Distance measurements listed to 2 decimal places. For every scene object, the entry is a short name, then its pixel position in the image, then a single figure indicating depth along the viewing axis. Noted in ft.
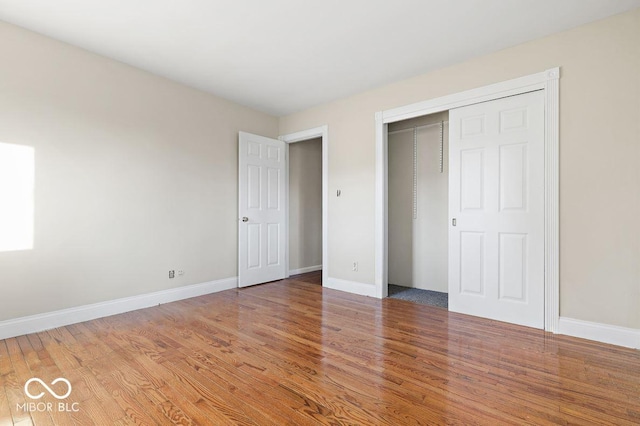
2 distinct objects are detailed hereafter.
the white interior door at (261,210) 15.34
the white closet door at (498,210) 9.87
